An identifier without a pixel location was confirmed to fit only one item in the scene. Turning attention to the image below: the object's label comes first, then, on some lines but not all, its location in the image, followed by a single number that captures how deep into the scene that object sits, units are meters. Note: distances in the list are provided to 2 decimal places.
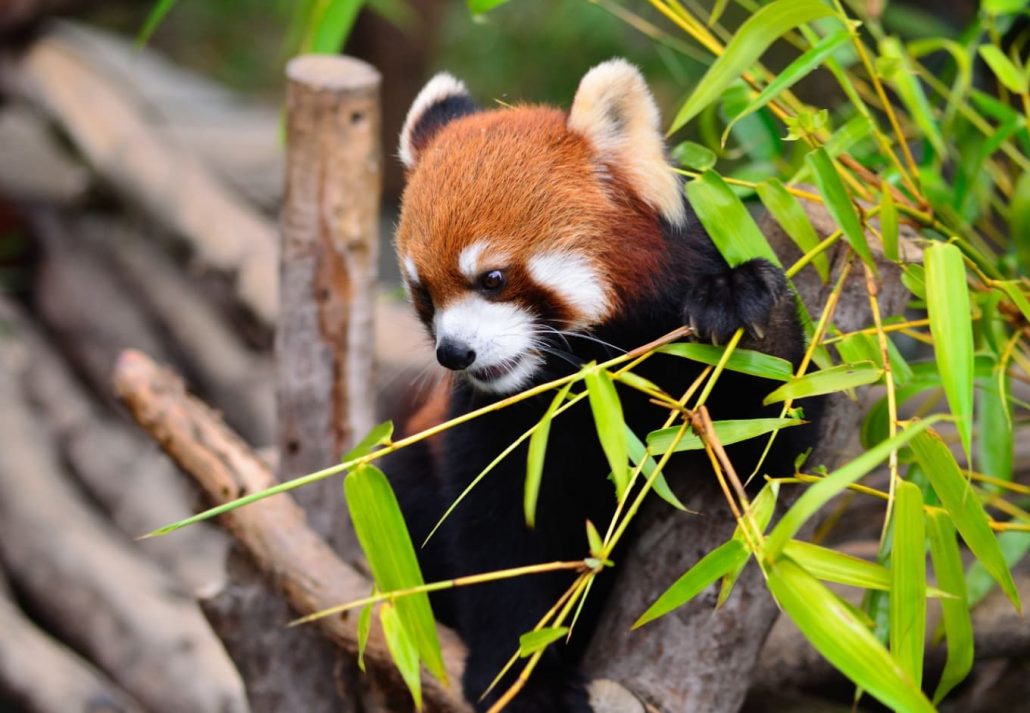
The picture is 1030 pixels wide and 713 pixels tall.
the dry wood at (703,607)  3.24
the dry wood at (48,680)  3.58
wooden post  3.45
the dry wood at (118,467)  4.03
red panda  3.19
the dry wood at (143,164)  4.39
